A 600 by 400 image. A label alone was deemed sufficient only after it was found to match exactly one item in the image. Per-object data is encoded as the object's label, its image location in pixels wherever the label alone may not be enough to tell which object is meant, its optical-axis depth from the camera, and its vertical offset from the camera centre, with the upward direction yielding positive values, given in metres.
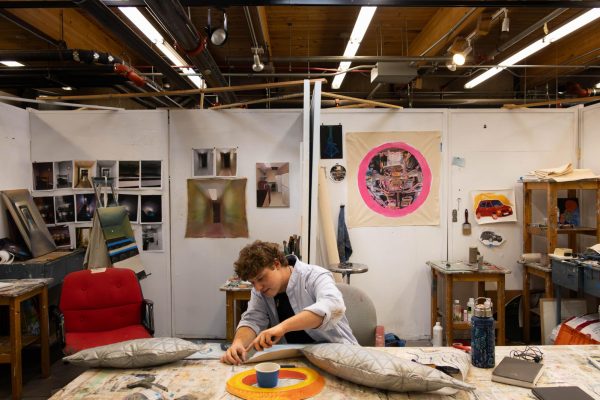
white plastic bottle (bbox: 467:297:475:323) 3.98 -1.11
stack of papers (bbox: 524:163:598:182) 4.06 +0.20
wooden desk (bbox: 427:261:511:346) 4.07 -0.81
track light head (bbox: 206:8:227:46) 3.73 +1.37
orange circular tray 1.54 -0.70
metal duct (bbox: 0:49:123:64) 3.96 +1.35
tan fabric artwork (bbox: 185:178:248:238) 4.54 -0.13
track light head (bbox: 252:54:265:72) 4.28 +1.30
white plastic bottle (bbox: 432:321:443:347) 3.30 -1.05
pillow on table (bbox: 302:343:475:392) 1.50 -0.62
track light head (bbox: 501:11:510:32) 3.57 +1.40
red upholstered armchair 3.33 -0.86
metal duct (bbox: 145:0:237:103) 2.92 +1.25
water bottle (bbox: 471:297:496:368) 1.77 -0.58
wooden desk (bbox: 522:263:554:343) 4.16 -0.87
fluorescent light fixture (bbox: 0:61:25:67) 4.81 +1.50
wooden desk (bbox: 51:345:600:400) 1.56 -0.71
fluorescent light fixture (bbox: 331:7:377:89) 3.40 +1.40
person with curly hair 1.87 -0.50
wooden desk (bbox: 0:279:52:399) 3.22 -0.89
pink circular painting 4.58 +0.17
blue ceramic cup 1.58 -0.65
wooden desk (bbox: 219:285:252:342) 3.62 -0.86
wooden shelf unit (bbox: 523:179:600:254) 4.11 -0.22
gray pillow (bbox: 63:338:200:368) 1.79 -0.65
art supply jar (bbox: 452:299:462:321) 4.29 -1.14
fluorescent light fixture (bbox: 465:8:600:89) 3.38 +1.38
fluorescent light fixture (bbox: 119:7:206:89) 3.14 +1.32
